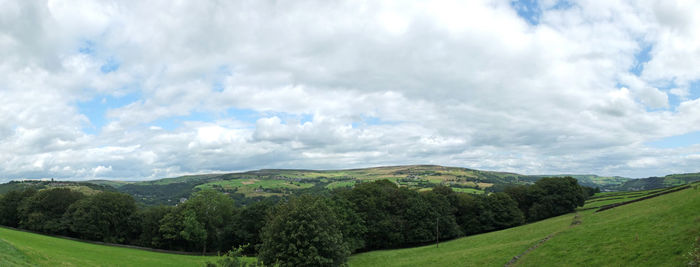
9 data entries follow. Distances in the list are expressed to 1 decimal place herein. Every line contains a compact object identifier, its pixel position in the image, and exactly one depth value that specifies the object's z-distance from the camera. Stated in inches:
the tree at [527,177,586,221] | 3181.6
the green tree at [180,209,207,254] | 2694.4
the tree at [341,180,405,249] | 2753.4
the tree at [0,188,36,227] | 3248.0
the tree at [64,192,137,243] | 2869.1
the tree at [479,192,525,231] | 3112.7
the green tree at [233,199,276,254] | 2847.0
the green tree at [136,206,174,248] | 2974.9
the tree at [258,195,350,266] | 1690.5
